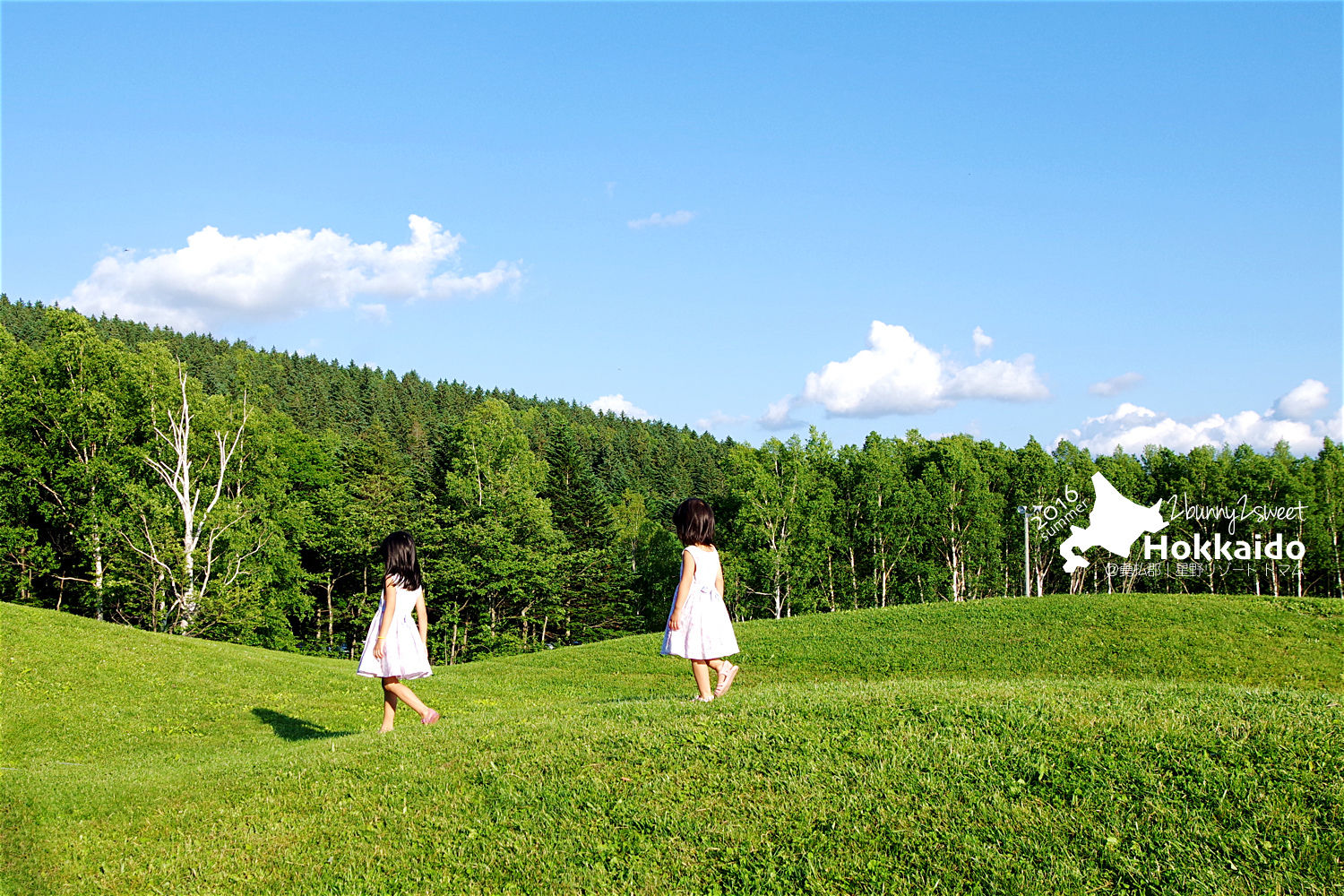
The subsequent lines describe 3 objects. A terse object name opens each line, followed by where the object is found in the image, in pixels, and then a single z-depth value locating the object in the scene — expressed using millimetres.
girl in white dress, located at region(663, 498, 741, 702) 9953
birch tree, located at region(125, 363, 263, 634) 37156
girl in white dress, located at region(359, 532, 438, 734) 11117
